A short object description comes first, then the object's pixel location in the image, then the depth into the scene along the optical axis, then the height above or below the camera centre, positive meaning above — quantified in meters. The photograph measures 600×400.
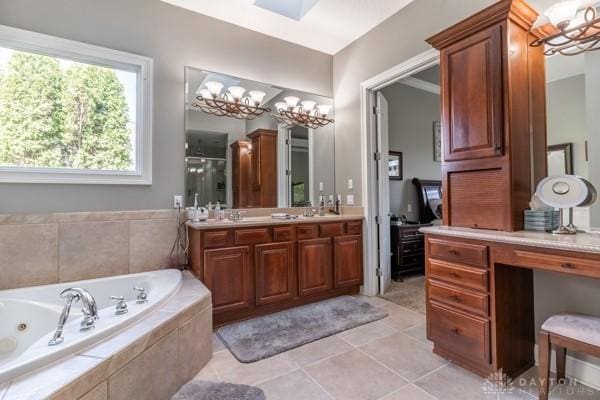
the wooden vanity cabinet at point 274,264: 2.48 -0.59
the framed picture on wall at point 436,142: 4.75 +1.00
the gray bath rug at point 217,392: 1.62 -1.09
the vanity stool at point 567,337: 1.37 -0.67
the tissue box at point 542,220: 1.79 -0.12
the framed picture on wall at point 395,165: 4.35 +0.57
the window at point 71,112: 2.25 +0.80
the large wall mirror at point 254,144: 2.94 +0.69
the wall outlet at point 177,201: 2.78 +0.03
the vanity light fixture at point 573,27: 1.62 +1.00
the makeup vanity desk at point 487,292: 1.58 -0.58
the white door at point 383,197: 3.38 +0.07
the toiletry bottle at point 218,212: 2.92 -0.08
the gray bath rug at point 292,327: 2.17 -1.08
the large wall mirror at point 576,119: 1.76 +0.53
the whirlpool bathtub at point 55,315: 1.18 -0.62
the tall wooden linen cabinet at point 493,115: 1.82 +0.59
